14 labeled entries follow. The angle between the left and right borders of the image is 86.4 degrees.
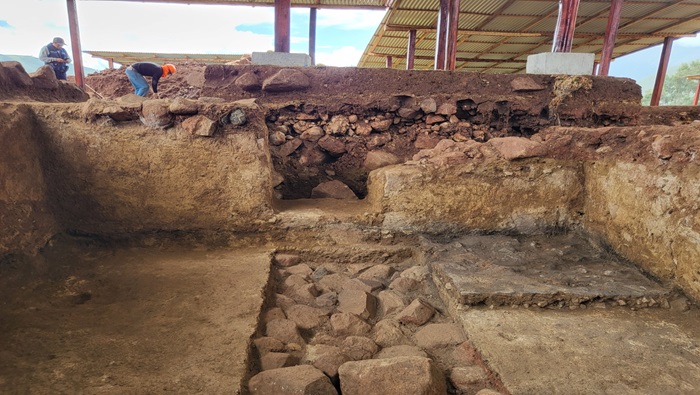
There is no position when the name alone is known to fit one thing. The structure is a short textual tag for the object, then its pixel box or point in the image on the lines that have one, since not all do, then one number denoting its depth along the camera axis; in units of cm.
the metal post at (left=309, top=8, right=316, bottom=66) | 968
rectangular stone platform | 203
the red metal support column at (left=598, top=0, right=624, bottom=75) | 679
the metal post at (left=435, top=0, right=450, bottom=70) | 714
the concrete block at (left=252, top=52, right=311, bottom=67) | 461
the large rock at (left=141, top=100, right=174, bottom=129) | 267
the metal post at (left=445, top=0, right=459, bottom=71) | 625
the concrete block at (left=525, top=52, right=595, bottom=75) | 450
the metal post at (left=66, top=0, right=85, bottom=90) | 734
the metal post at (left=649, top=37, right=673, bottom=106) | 1027
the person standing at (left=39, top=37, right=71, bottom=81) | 600
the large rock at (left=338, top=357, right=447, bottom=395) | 142
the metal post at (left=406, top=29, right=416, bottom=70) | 941
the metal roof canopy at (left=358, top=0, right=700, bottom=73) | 795
